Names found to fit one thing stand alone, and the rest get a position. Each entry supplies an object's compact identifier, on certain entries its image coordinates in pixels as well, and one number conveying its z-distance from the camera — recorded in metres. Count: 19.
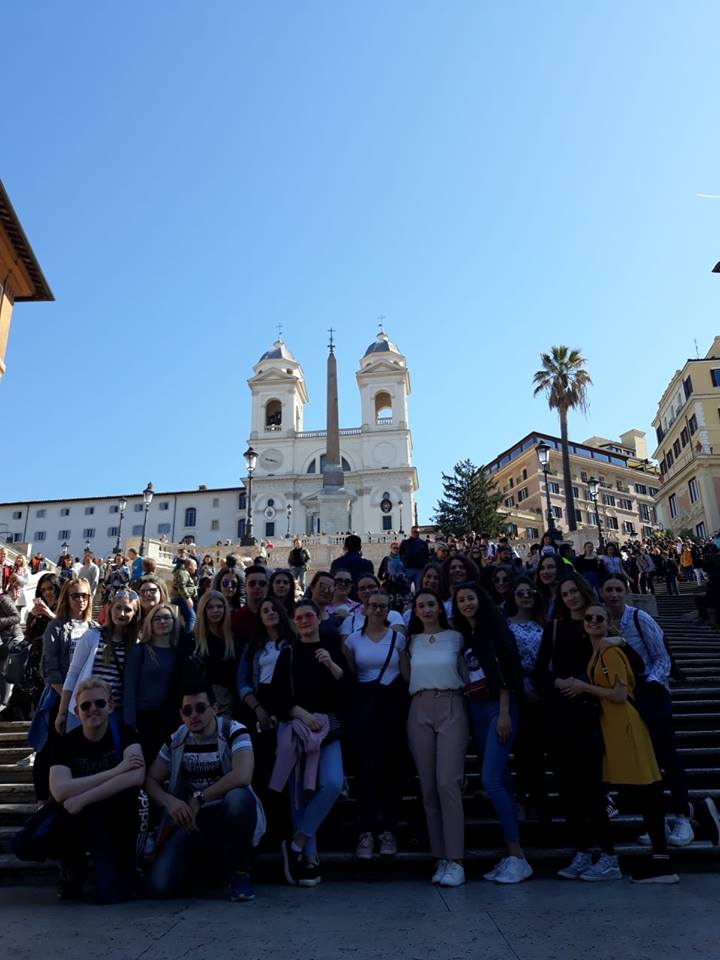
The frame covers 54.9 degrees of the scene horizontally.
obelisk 43.47
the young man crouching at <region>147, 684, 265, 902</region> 4.23
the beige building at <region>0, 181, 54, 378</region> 20.03
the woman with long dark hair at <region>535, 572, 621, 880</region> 4.42
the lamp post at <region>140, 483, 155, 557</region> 27.04
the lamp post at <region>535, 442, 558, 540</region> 22.38
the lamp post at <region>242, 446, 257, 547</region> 24.28
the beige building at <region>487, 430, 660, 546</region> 74.38
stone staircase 4.70
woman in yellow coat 4.27
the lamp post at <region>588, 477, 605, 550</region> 26.88
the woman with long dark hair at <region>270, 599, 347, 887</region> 4.57
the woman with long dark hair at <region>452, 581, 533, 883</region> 4.54
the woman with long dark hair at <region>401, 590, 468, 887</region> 4.49
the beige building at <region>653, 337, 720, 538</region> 44.41
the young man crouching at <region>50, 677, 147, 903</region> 4.28
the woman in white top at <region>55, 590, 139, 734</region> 5.12
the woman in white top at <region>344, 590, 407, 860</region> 4.88
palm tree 36.38
